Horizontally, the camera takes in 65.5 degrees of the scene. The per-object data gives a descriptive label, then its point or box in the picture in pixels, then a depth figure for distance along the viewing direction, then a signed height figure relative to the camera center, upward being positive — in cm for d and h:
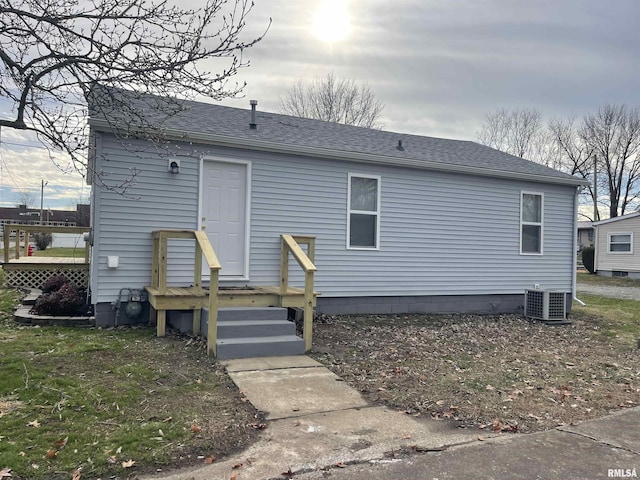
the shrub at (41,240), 2897 +23
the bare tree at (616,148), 3409 +772
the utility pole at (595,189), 3589 +511
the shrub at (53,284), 969 -78
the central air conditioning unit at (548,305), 1001 -101
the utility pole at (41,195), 4697 +493
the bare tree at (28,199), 5752 +530
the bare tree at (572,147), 3588 +794
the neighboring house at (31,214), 5428 +338
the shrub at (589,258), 2661 -8
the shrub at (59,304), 774 -93
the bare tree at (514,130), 3497 +885
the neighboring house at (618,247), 2347 +50
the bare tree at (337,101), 3045 +922
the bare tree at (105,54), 521 +211
